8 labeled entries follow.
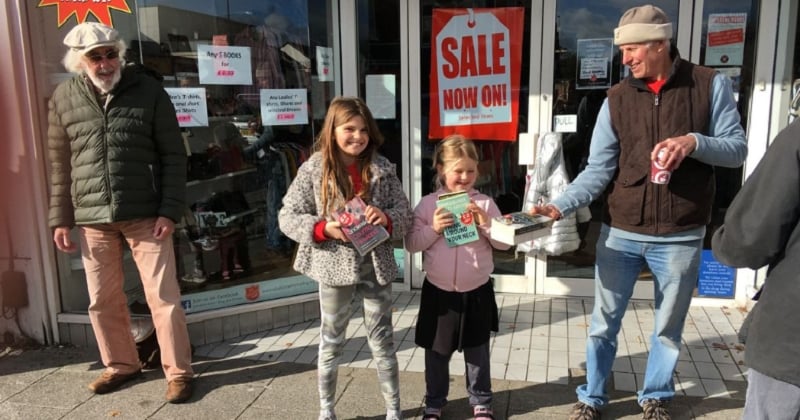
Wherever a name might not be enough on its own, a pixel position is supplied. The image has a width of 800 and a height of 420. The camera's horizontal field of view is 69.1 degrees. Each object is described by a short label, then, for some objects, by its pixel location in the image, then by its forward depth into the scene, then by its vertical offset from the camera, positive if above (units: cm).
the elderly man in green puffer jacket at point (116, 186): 321 -38
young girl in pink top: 292 -84
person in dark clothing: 172 -48
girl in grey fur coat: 279 -53
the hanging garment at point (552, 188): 469 -63
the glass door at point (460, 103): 478 +0
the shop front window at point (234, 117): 417 -1
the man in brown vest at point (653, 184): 263 -37
